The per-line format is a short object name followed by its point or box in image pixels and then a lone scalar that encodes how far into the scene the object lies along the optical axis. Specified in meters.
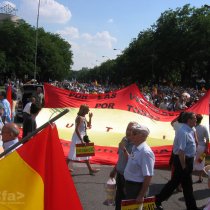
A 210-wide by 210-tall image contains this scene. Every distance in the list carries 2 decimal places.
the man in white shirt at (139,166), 3.00
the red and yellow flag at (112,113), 7.27
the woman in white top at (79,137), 5.75
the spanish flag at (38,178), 1.99
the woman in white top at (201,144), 5.35
